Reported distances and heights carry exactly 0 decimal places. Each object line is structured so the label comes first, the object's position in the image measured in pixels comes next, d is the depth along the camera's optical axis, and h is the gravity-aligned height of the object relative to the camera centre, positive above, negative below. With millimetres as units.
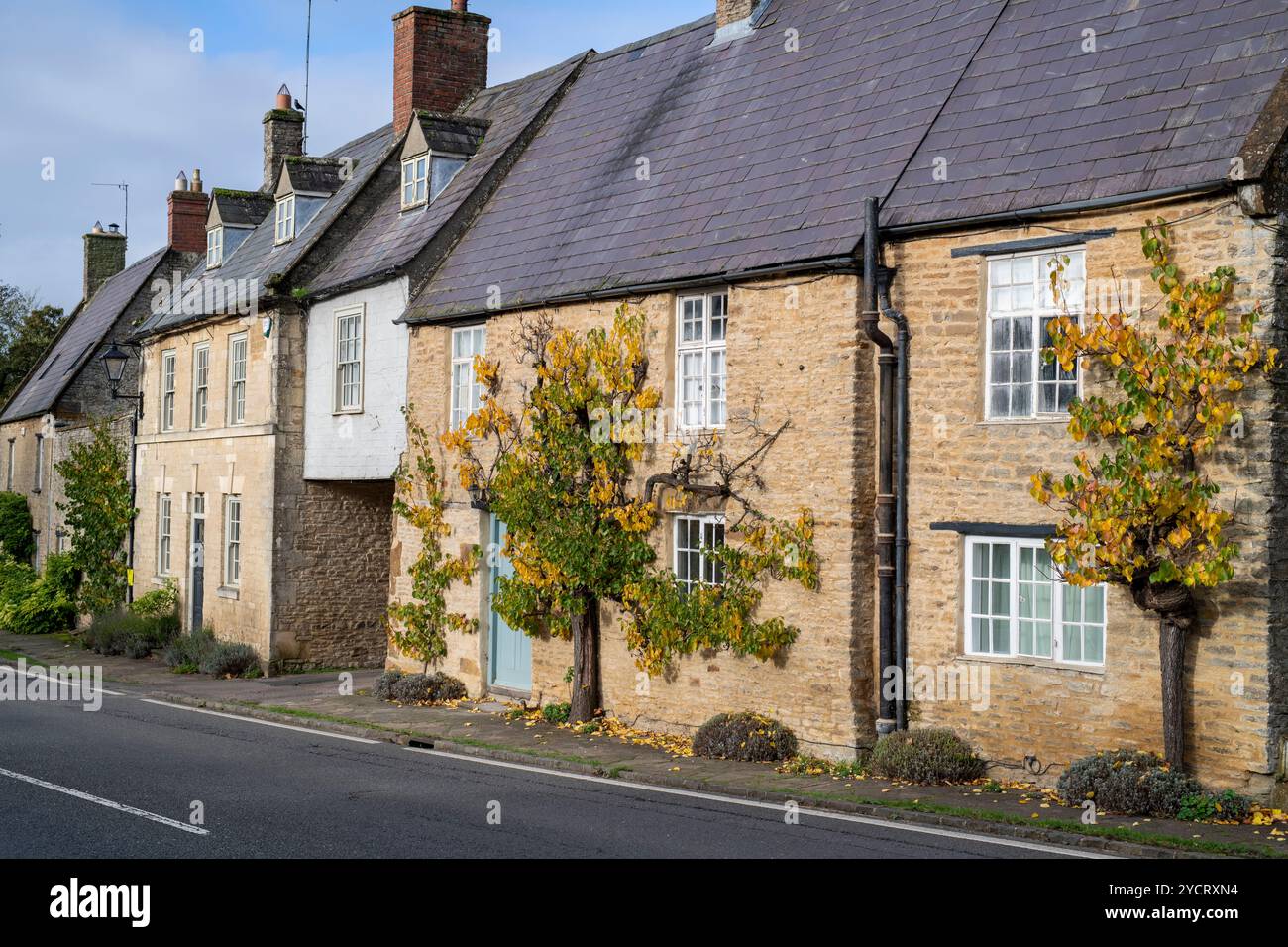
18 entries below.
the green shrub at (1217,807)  11359 -2163
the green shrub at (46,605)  34250 -1710
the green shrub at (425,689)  19938 -2173
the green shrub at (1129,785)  11578 -2031
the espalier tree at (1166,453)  11656 +851
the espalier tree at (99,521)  31391 +401
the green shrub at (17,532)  40938 +165
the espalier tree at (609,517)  15281 +326
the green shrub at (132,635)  28078 -1998
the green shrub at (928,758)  13125 -2059
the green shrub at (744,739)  14664 -2115
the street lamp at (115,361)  28797 +3774
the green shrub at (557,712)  17578 -2204
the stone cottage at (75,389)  38250 +4403
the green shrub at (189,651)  25562 -2133
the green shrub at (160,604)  29062 -1400
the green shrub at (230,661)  24344 -2180
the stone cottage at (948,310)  12016 +2514
